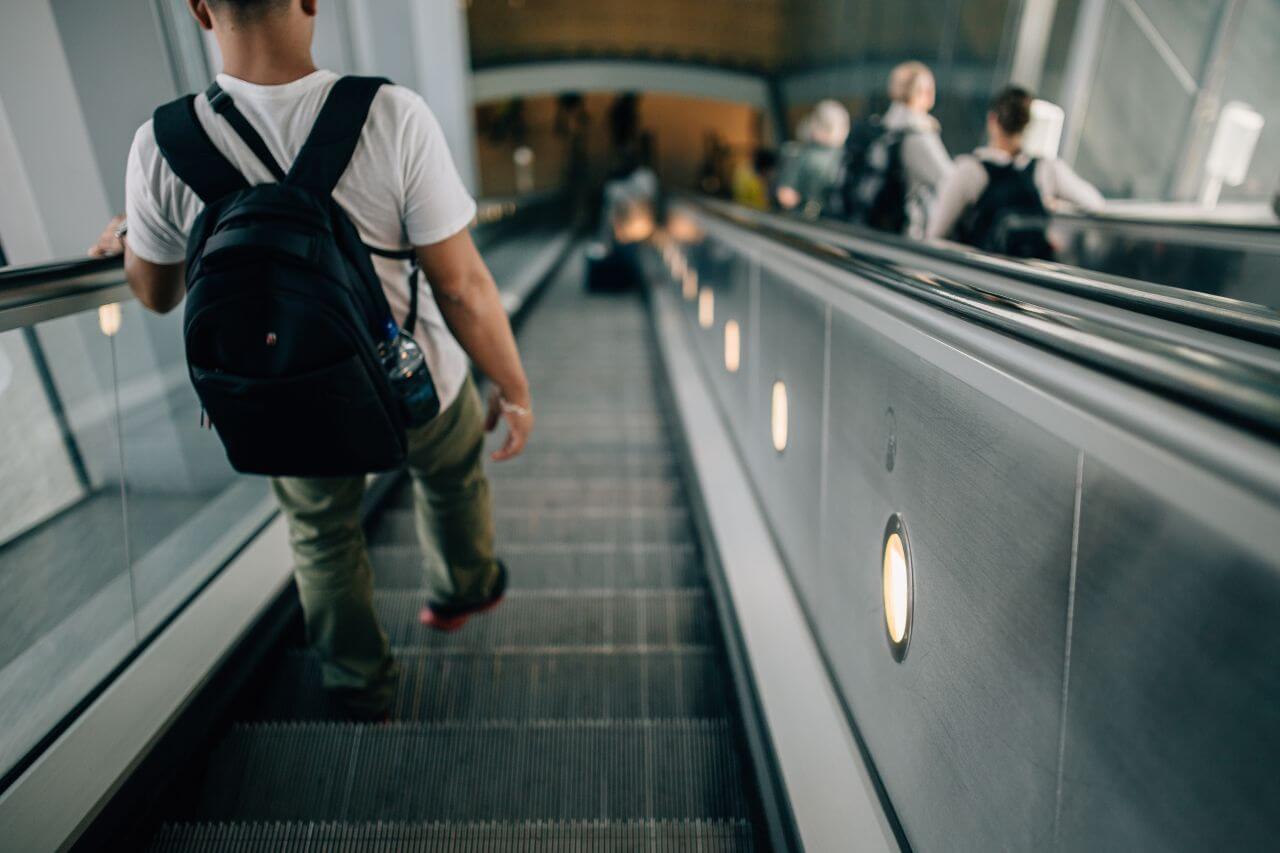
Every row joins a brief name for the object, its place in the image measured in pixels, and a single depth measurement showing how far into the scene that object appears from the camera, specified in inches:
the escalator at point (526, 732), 68.6
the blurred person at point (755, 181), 333.1
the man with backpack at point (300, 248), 53.1
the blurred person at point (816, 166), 230.2
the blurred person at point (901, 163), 155.2
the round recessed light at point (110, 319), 74.2
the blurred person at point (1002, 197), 123.6
